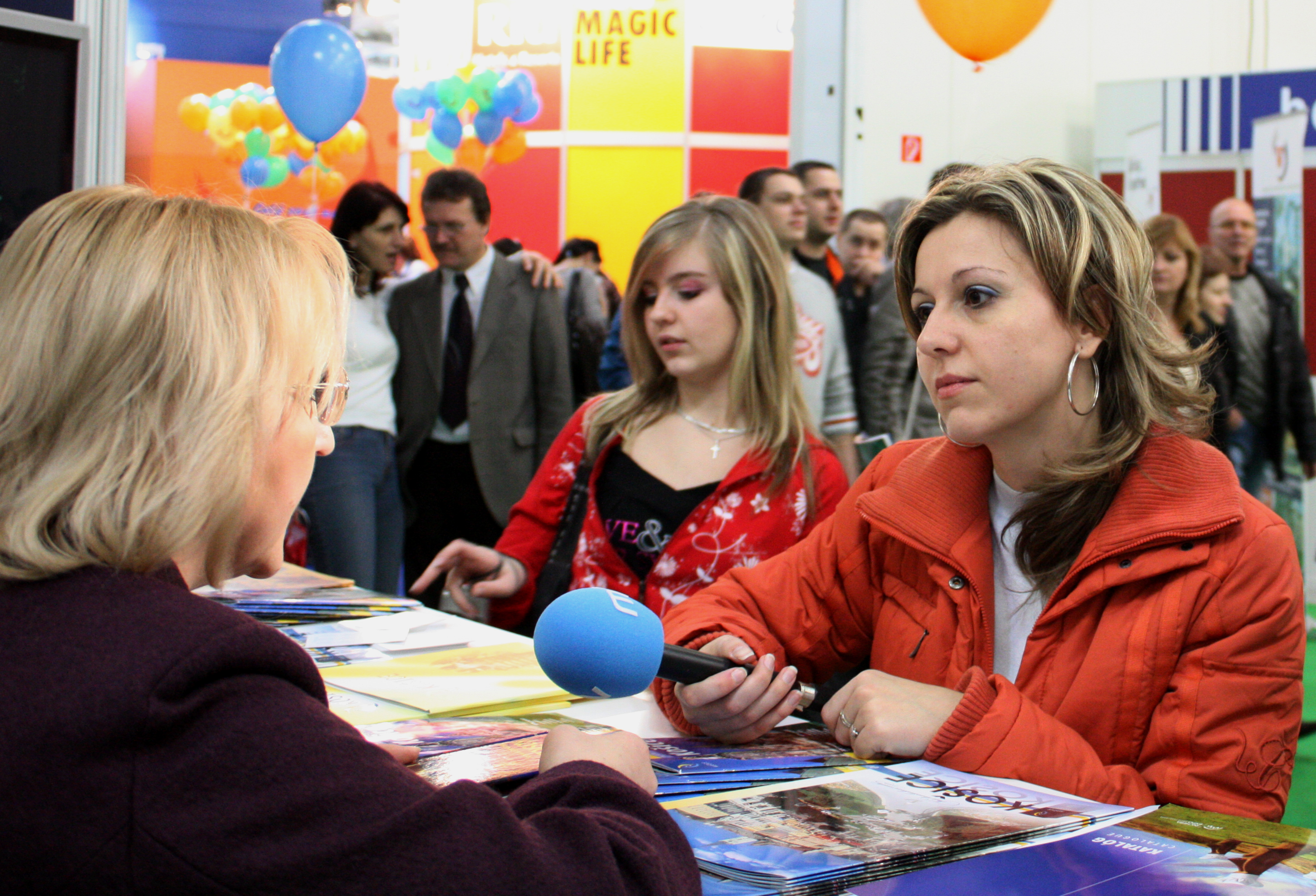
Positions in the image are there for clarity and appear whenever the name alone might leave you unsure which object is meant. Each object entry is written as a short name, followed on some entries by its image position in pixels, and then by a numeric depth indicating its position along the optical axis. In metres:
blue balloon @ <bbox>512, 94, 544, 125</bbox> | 8.24
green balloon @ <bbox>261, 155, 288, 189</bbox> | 7.52
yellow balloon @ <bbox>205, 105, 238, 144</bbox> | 5.61
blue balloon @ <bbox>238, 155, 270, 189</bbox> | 7.33
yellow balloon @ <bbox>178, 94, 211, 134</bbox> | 4.62
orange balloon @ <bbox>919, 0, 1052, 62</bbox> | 4.81
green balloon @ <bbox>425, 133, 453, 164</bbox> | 8.45
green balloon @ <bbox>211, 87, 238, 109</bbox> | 5.44
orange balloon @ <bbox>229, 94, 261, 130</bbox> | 6.28
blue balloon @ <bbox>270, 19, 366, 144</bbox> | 4.93
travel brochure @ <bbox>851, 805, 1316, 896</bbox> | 0.88
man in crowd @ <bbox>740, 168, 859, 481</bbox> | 3.56
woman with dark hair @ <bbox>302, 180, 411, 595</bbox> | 3.84
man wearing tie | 4.07
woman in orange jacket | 1.28
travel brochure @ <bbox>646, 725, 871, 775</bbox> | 1.22
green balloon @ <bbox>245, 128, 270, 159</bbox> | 7.14
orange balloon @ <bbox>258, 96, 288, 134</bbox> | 6.87
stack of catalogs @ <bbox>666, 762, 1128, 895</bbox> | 0.89
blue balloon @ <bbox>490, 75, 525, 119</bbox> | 8.02
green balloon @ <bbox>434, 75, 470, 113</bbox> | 8.02
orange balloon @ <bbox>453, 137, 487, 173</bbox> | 8.17
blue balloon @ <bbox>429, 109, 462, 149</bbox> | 8.05
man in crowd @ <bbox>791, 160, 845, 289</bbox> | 4.54
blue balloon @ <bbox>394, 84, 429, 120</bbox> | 8.40
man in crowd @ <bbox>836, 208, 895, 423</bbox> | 4.57
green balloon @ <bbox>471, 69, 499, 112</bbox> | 8.04
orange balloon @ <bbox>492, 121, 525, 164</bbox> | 8.31
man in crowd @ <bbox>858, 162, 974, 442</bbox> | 4.29
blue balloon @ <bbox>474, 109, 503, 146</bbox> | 8.09
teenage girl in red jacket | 2.19
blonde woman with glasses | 0.69
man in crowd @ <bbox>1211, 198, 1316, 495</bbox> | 5.07
